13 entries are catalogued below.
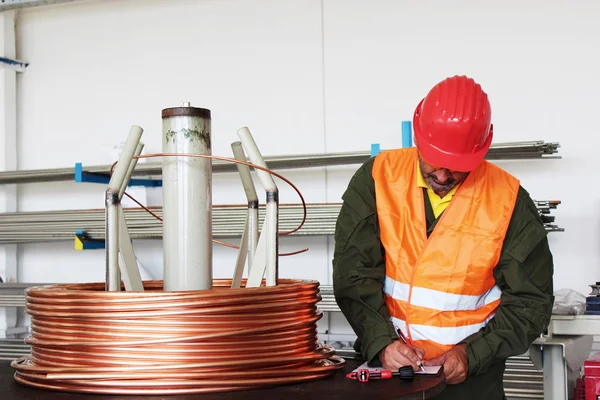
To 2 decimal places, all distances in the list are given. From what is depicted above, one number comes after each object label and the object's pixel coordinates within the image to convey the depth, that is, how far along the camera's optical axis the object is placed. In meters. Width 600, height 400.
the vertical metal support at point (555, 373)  2.95
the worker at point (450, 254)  1.96
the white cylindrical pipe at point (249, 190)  1.90
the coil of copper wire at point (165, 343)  1.44
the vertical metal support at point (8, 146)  5.00
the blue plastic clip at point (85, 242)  4.35
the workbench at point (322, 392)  1.39
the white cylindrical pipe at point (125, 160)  1.61
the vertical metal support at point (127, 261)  1.74
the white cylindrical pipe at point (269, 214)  1.65
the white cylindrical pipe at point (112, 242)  1.60
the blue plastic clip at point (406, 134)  3.80
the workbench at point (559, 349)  2.95
